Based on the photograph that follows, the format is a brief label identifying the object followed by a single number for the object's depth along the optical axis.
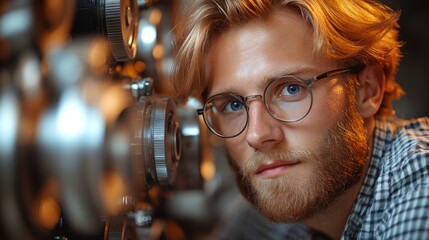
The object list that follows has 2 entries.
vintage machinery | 0.43
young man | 0.80
